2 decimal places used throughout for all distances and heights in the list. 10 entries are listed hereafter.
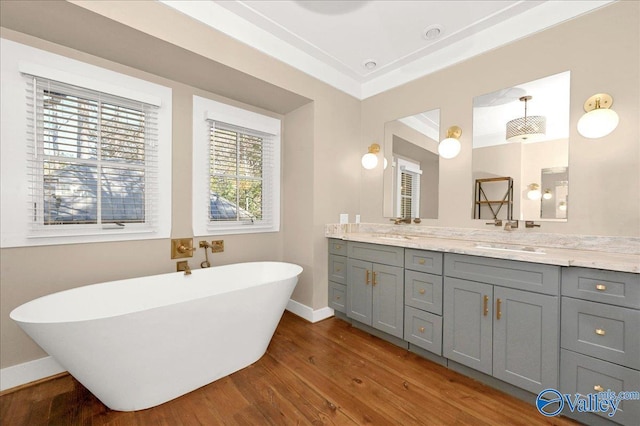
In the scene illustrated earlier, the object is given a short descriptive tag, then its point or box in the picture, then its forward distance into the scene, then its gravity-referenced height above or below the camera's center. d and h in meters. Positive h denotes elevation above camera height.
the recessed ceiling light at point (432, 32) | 2.28 +1.57
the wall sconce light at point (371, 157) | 3.12 +0.63
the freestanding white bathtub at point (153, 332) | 1.35 -0.74
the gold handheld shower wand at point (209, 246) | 2.58 -0.39
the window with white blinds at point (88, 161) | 1.87 +0.36
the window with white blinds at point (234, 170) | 2.62 +0.43
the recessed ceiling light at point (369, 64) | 2.81 +1.58
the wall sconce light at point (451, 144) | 2.49 +0.64
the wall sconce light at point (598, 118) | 1.74 +0.63
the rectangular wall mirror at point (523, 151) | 1.98 +0.49
